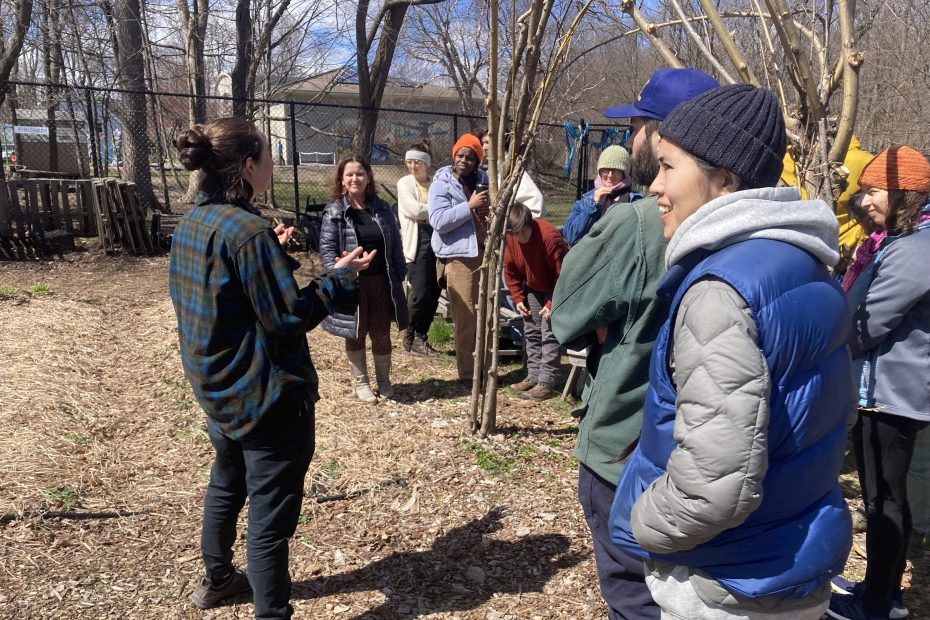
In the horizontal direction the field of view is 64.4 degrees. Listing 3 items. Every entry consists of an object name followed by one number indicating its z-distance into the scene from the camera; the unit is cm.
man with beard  201
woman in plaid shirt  237
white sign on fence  1245
